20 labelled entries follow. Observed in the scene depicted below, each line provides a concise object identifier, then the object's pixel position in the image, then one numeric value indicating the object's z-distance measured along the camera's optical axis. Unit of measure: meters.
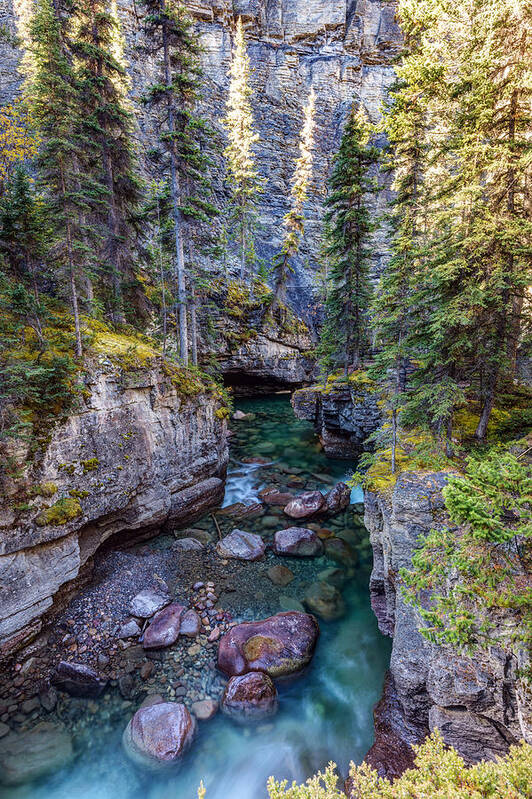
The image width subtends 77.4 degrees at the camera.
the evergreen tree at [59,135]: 9.73
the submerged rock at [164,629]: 8.48
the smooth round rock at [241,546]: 11.63
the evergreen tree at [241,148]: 29.89
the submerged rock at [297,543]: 11.95
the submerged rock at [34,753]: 6.39
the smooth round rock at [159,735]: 6.70
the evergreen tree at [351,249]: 16.72
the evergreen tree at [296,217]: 31.05
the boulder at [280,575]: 10.81
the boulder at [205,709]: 7.37
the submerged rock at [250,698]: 7.46
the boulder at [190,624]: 8.84
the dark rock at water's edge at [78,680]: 7.52
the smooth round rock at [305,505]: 13.93
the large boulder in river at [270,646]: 8.12
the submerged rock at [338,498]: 14.45
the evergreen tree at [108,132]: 13.39
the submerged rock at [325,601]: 9.94
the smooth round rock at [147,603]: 9.16
